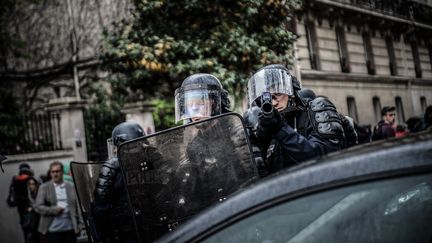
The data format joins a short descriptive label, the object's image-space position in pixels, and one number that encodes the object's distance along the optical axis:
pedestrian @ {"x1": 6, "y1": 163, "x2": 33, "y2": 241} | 8.87
